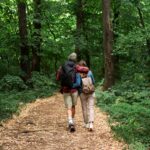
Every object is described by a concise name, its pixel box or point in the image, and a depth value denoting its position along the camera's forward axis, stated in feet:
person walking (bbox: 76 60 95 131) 33.65
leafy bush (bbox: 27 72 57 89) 64.59
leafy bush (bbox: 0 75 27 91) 58.34
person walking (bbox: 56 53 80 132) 32.81
